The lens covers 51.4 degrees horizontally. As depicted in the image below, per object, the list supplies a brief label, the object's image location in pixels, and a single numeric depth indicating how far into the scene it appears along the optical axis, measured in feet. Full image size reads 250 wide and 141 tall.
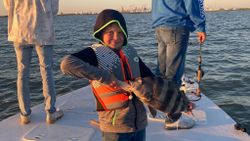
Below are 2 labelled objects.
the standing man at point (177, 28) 10.82
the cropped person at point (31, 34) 10.68
